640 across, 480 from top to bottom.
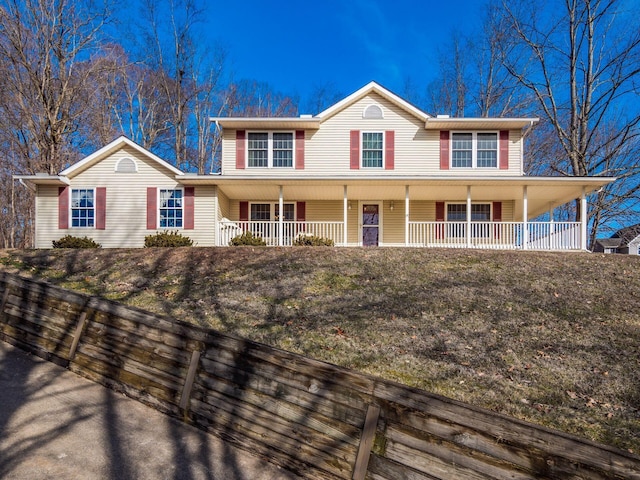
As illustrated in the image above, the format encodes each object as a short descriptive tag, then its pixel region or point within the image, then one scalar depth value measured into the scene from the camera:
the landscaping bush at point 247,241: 13.16
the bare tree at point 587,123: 19.28
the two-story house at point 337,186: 13.79
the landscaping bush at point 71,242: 13.23
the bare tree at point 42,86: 18.92
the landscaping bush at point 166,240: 13.12
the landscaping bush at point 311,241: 13.15
